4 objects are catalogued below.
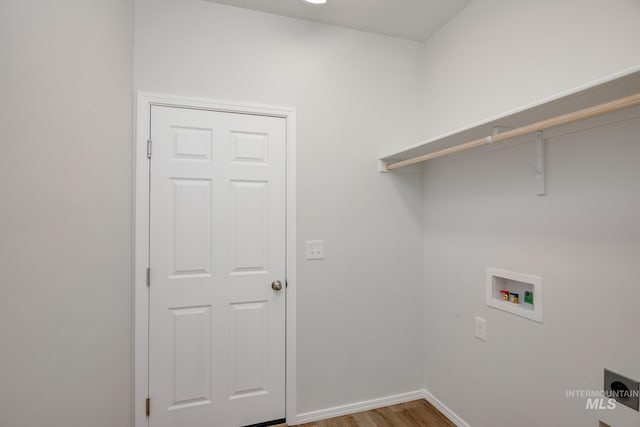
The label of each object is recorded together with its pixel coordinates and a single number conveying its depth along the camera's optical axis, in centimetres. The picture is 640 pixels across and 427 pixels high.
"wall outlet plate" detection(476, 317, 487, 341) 179
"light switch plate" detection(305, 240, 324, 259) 206
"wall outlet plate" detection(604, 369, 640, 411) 113
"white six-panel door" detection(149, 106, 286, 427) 179
